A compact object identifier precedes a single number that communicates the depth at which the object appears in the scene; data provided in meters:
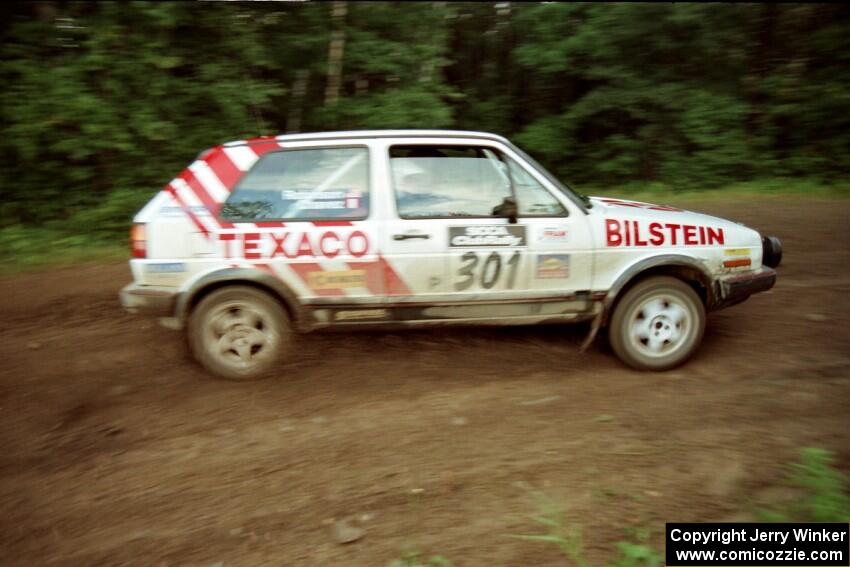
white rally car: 4.48
